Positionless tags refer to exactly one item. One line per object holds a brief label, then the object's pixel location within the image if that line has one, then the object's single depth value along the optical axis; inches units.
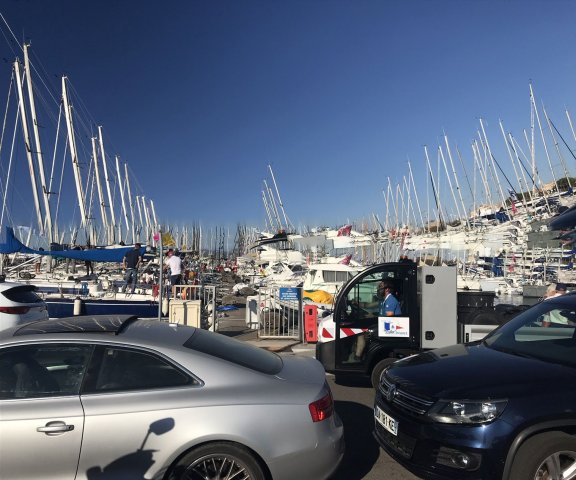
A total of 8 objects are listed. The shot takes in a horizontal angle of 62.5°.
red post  458.9
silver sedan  123.9
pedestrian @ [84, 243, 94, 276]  751.1
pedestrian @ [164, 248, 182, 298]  574.2
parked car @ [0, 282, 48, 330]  314.8
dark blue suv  130.6
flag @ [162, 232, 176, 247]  443.1
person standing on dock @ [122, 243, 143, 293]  629.2
